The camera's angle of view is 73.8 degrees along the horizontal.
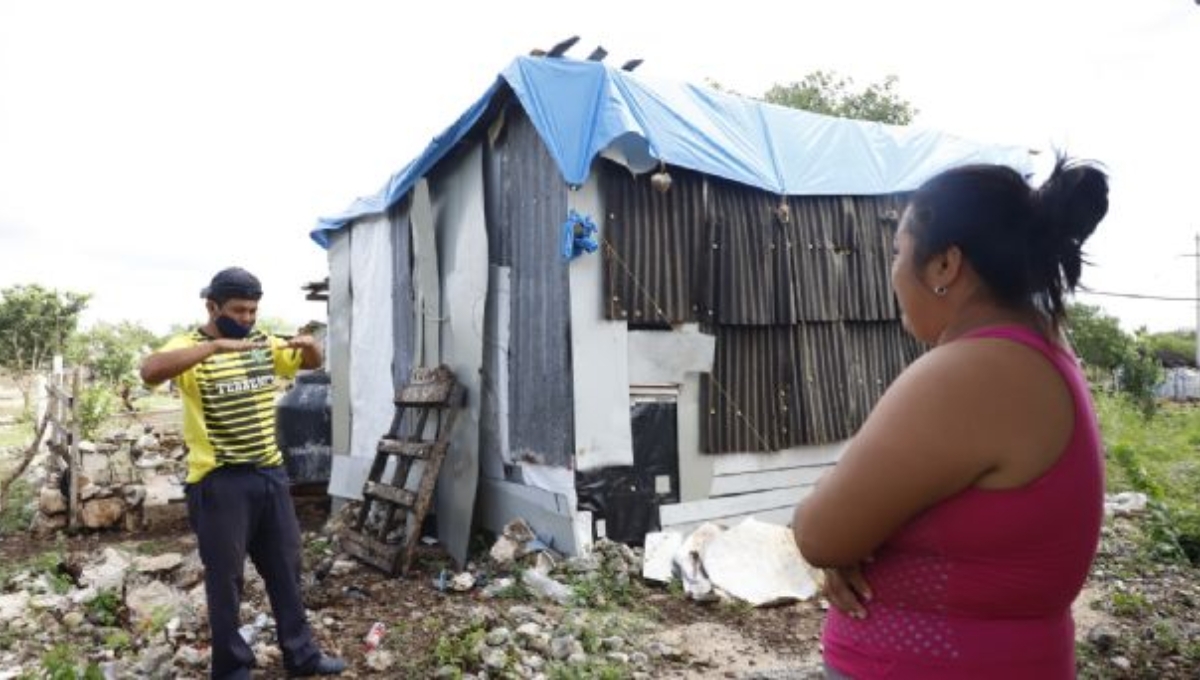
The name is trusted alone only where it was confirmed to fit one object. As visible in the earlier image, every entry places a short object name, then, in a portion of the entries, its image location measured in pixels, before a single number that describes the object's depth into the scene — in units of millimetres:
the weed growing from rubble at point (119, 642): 4359
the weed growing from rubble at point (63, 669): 3729
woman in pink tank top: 1136
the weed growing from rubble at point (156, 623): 4586
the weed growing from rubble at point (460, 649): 4074
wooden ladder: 6035
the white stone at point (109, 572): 5395
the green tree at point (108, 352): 23875
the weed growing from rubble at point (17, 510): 8172
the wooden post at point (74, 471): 7918
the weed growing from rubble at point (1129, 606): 4820
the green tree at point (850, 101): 18406
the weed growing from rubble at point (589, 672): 3809
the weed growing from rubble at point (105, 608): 4891
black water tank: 8977
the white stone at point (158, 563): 5734
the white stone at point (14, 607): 4902
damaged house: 5766
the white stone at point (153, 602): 4789
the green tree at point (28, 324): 23531
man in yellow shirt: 3682
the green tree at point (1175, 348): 32500
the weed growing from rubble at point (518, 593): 5199
